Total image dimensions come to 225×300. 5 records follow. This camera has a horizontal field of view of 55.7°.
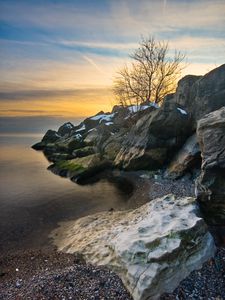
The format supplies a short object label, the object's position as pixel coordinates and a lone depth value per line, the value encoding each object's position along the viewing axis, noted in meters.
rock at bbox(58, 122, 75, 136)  52.91
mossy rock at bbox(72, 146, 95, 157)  28.53
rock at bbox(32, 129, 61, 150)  50.88
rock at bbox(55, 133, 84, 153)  33.08
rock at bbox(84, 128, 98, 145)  32.65
